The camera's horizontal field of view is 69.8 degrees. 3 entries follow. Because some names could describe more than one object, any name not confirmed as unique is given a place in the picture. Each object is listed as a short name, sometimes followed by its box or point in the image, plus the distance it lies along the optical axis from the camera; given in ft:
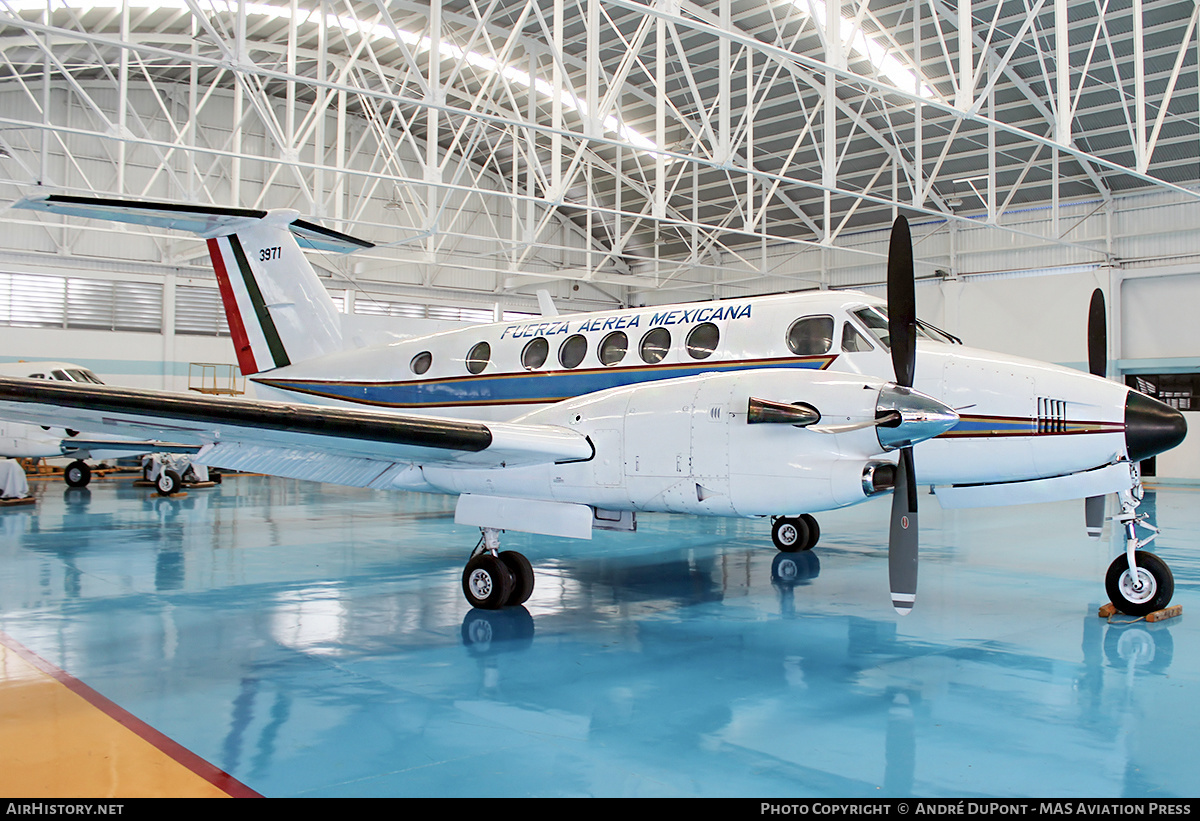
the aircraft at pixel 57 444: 63.41
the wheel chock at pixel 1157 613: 24.38
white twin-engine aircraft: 20.77
